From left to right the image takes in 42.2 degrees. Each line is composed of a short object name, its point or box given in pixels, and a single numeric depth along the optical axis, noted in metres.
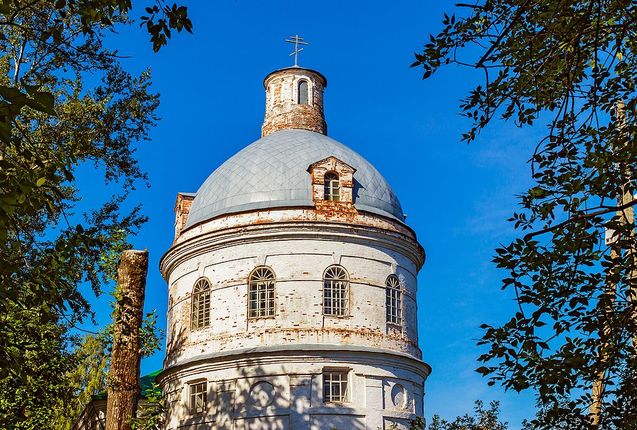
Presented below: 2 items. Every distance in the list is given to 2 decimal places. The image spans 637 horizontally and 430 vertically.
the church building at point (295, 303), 24.09
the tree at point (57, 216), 8.71
